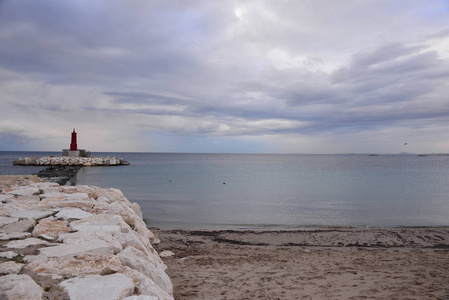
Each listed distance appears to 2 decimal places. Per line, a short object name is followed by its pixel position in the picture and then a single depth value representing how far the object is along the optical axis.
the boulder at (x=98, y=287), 2.75
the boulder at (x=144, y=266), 3.84
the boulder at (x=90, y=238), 4.09
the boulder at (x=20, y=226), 4.55
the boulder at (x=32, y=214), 5.20
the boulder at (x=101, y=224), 4.74
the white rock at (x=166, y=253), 7.26
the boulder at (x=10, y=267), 3.07
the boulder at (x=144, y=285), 3.18
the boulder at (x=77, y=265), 3.18
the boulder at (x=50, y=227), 4.41
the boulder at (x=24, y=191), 7.27
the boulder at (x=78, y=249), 3.61
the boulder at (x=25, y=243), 3.86
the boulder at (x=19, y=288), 2.60
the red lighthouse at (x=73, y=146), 55.67
